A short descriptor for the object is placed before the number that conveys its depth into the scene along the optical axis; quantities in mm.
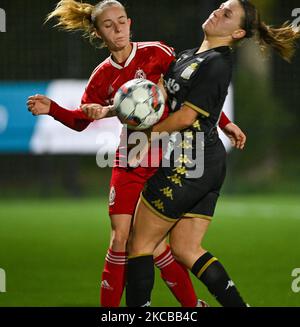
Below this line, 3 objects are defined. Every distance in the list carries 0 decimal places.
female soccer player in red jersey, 9305
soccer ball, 8367
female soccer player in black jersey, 8383
